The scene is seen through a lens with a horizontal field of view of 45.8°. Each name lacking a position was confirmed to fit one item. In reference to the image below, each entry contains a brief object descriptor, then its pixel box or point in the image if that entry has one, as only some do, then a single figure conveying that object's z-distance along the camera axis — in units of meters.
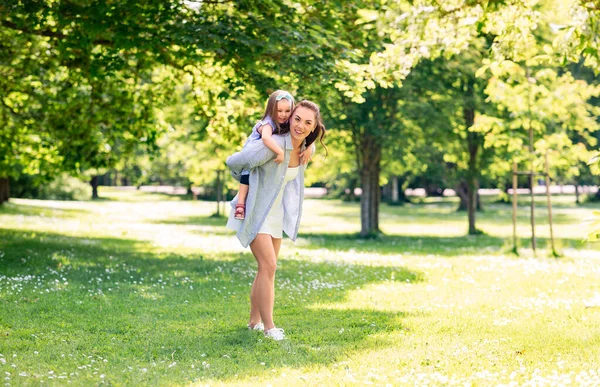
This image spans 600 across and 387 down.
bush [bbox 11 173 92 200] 40.94
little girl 7.07
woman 7.04
